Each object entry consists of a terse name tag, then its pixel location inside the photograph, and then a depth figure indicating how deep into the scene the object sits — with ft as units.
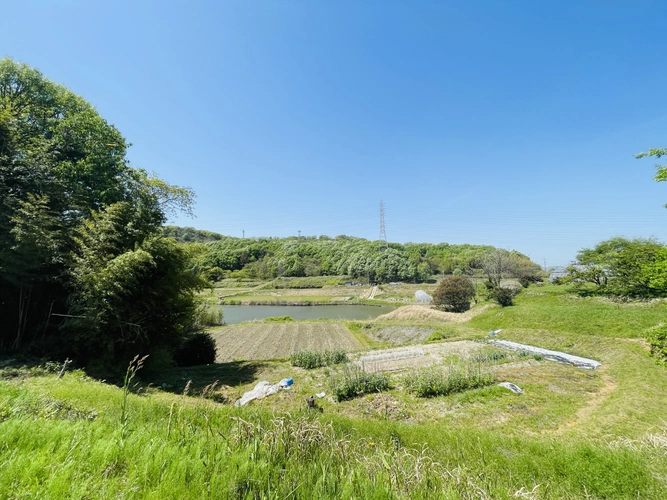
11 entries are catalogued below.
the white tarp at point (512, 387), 27.55
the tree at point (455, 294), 92.27
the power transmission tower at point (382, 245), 278.95
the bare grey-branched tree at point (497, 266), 114.52
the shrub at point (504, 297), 74.95
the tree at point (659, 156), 18.83
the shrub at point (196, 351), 46.06
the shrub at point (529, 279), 108.68
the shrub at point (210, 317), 85.40
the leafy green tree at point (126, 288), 30.42
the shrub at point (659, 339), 19.97
